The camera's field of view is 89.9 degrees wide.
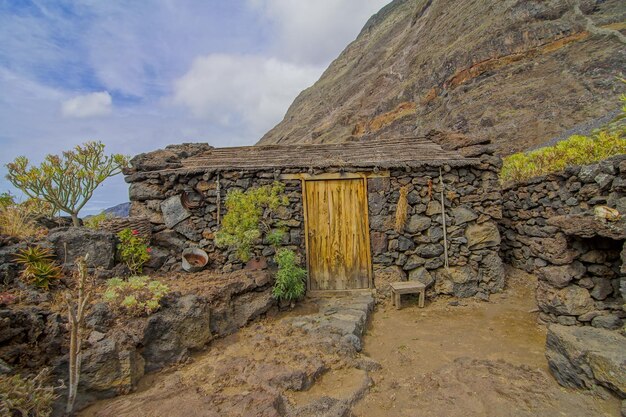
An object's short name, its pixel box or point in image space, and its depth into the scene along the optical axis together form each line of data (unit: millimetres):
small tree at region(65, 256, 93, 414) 3152
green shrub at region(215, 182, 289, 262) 6543
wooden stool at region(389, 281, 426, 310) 6871
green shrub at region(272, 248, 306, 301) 6266
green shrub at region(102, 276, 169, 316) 4332
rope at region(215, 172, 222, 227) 7086
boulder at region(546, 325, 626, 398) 3217
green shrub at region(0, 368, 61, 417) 2459
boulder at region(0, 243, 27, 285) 4691
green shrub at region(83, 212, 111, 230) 7918
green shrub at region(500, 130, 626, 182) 6418
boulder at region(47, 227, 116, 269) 5527
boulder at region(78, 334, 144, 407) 3496
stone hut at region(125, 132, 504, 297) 7215
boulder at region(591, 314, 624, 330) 4473
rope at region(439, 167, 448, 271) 7438
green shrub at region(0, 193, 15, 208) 7236
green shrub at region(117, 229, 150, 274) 6133
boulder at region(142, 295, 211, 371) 4250
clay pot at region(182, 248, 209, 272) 6680
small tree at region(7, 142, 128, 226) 8602
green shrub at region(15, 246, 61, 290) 4793
